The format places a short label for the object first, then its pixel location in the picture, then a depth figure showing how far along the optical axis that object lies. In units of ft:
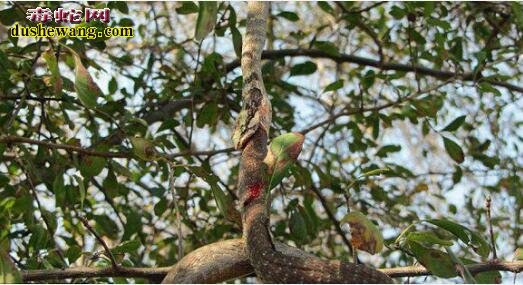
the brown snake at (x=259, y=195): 5.49
